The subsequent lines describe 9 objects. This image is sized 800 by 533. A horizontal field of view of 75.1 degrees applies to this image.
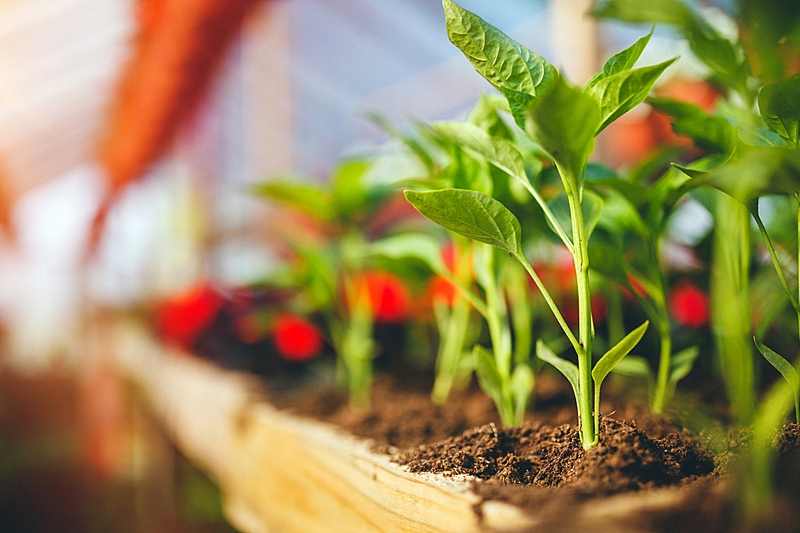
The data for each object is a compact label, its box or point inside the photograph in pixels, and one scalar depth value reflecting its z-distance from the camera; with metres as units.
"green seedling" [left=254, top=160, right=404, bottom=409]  0.66
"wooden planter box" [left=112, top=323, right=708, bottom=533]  0.24
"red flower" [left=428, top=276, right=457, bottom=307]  0.70
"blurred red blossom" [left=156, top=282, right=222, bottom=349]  1.30
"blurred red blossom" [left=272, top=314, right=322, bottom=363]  0.99
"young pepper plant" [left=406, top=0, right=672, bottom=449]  0.26
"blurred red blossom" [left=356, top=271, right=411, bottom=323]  0.94
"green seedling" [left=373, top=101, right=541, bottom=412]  0.39
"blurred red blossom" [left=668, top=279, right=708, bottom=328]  0.66
